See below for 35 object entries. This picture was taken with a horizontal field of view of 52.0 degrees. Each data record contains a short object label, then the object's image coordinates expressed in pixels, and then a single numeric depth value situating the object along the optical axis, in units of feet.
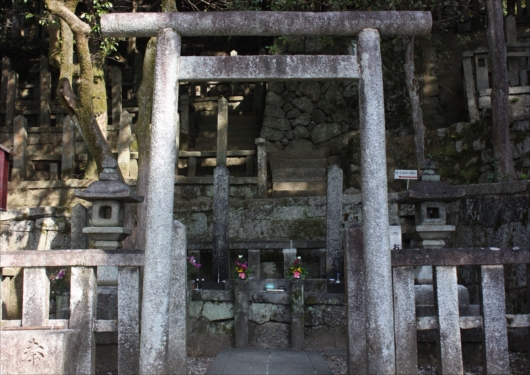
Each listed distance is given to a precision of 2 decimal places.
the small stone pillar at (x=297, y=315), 23.77
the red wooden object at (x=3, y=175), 21.98
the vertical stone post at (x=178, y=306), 16.94
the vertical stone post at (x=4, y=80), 44.55
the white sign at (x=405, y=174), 24.23
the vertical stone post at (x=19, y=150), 36.35
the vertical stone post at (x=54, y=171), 38.06
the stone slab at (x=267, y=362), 18.70
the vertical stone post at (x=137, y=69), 50.57
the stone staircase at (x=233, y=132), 45.42
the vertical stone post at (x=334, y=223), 26.67
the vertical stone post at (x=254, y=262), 27.89
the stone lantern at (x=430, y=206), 22.18
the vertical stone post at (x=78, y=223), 24.64
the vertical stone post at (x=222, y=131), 34.12
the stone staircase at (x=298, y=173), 38.06
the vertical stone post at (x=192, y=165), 38.24
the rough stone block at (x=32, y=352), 15.51
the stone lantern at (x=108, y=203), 22.74
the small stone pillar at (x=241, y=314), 23.93
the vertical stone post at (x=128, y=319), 16.74
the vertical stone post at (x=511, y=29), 40.44
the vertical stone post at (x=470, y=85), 38.17
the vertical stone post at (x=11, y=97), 43.19
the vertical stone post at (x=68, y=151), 36.81
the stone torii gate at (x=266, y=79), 16.16
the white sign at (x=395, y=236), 23.58
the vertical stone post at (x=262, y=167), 35.42
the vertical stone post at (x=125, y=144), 35.76
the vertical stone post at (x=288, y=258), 26.66
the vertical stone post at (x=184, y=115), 42.63
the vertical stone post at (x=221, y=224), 27.53
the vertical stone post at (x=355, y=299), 17.03
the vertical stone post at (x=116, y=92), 43.34
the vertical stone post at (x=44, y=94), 43.89
